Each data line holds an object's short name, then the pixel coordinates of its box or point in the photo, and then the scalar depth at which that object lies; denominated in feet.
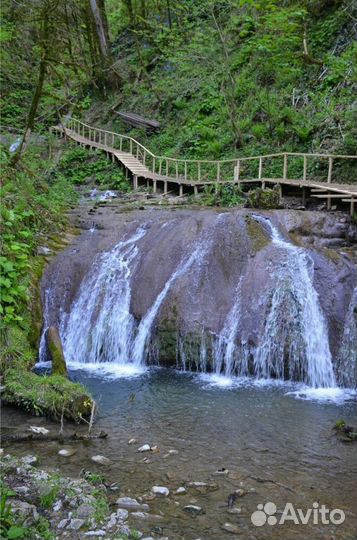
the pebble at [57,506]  15.67
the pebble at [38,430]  22.90
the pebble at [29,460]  19.43
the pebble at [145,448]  21.80
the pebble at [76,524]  14.81
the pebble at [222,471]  19.76
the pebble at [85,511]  15.47
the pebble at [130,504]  16.87
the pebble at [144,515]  16.25
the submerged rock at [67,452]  20.89
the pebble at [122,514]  15.93
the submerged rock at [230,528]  15.83
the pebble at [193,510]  16.78
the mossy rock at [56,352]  29.78
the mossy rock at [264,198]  49.26
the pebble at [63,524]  14.78
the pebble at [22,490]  16.22
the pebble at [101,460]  20.39
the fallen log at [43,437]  22.23
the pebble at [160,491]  17.94
